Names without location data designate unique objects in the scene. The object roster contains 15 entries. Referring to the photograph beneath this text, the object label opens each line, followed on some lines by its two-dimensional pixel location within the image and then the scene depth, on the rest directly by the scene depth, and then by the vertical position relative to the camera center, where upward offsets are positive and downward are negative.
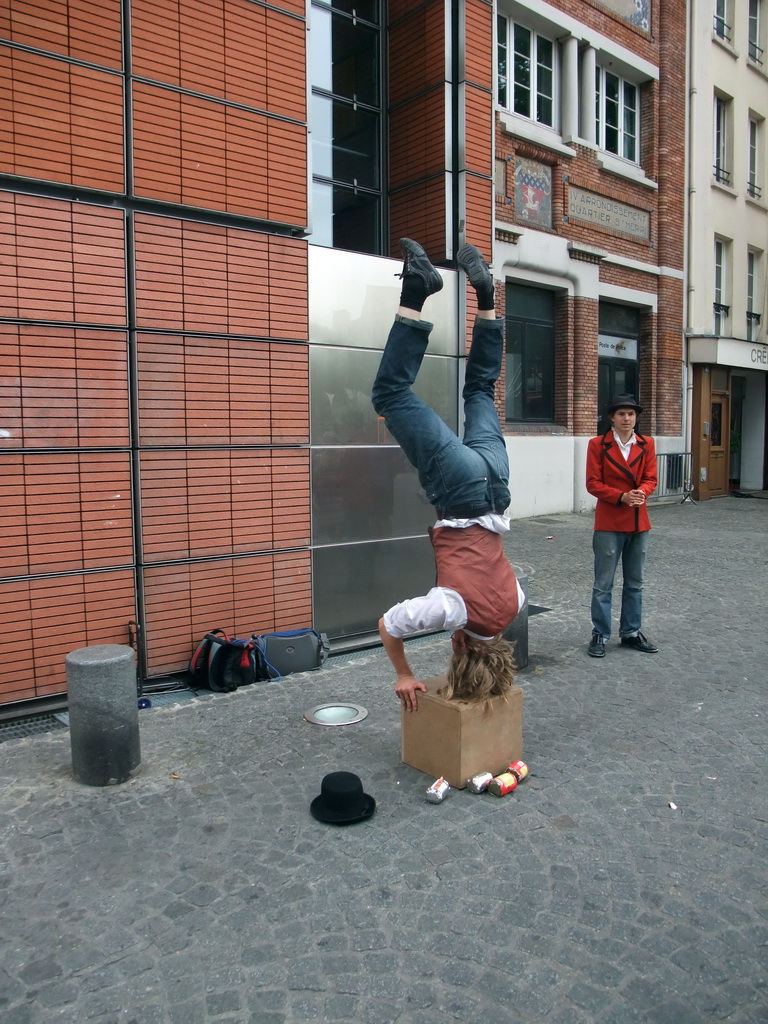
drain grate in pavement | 4.88 -1.68
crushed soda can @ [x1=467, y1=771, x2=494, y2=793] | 4.03 -1.66
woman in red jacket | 6.49 -0.49
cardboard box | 4.03 -1.47
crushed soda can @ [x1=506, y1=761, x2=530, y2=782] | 4.16 -1.65
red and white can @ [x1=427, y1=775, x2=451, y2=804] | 3.94 -1.67
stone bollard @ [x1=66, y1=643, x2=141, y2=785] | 4.15 -1.36
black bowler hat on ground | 3.75 -1.65
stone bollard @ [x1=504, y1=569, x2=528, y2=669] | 6.15 -1.39
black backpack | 5.61 -1.47
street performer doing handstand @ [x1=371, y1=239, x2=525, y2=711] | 3.91 -0.33
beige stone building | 18.58 +5.79
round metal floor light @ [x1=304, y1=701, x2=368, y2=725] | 5.04 -1.66
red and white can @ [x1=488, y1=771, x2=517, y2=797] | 4.01 -1.66
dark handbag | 5.97 -1.47
